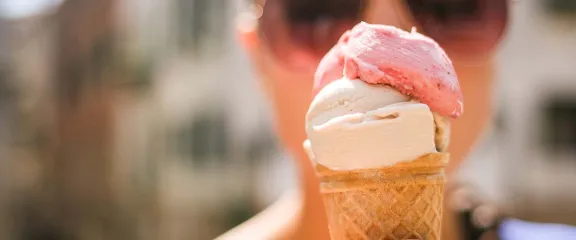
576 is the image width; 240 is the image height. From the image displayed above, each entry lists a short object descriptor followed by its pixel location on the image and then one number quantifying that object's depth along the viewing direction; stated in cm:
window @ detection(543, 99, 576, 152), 314
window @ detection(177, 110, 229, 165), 315
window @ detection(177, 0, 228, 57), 308
